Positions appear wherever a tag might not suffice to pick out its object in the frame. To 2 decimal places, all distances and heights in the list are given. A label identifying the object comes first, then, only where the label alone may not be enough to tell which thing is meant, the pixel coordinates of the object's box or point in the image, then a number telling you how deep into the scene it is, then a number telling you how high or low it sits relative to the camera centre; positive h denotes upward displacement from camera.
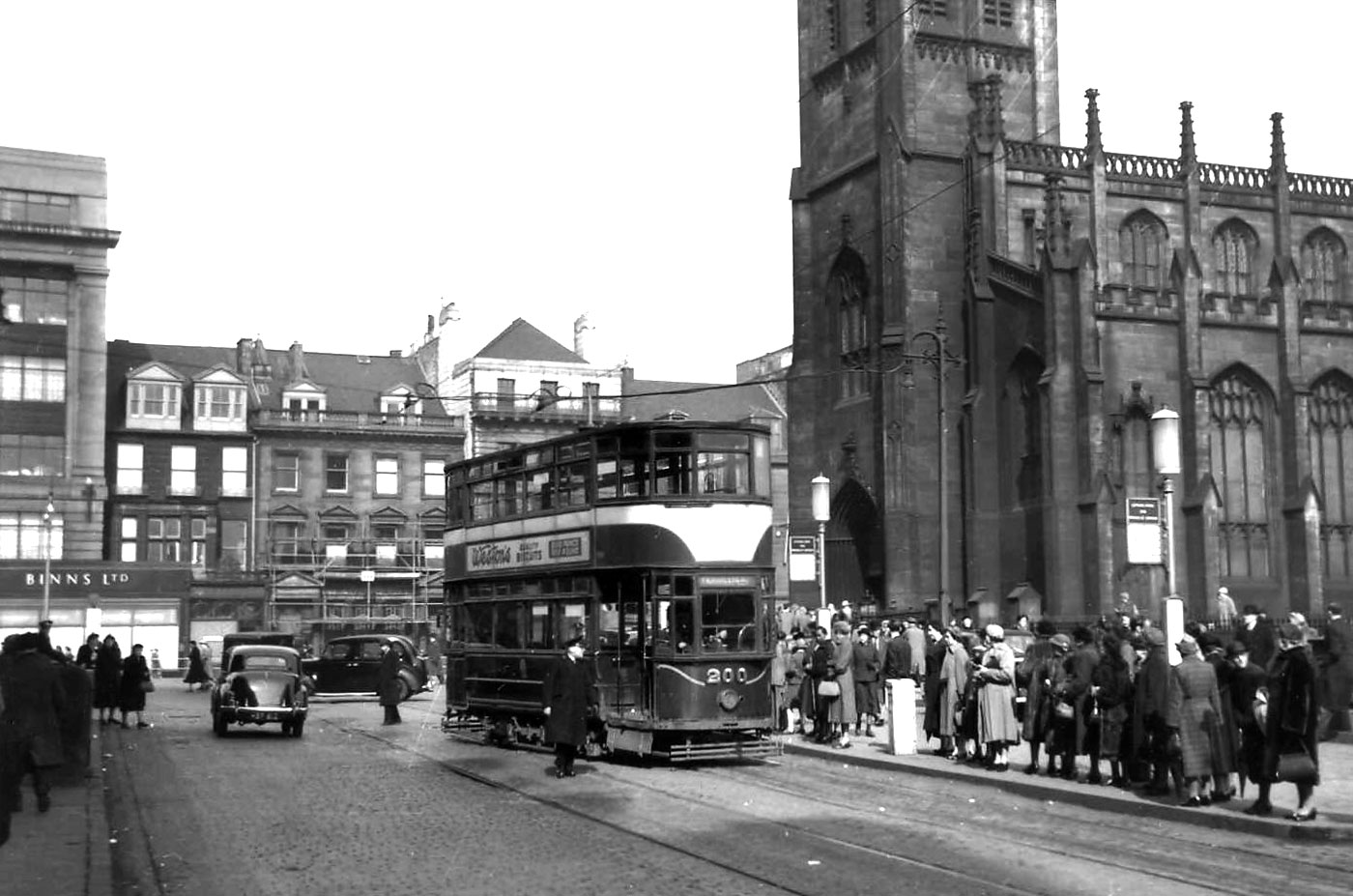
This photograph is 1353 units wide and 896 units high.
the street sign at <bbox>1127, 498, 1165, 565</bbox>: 21.44 +0.56
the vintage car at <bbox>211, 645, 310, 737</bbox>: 27.53 -1.78
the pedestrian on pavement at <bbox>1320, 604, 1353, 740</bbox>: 20.55 -1.17
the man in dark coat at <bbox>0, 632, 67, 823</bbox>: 15.44 -1.10
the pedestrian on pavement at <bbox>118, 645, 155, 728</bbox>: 30.19 -1.78
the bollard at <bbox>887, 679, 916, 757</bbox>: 22.05 -1.86
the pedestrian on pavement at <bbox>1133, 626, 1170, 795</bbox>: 16.55 -1.37
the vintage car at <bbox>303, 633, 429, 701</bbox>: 43.69 -2.17
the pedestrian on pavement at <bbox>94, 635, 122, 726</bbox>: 30.84 -1.65
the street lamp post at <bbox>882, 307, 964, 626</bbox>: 28.45 +2.19
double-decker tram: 21.00 +0.03
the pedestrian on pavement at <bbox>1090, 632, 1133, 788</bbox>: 17.30 -1.29
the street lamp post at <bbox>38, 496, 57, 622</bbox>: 56.78 +0.86
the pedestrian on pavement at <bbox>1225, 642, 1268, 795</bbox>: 15.41 -1.27
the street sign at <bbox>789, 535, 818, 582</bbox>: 30.91 +0.43
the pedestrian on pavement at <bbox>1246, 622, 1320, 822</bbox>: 14.30 -1.26
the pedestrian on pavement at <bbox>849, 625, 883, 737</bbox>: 25.12 -1.47
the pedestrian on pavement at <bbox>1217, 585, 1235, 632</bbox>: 34.94 -0.77
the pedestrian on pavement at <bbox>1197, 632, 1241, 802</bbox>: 15.69 -1.58
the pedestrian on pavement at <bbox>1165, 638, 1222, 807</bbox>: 15.67 -1.34
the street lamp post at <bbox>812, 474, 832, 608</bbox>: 33.03 +1.65
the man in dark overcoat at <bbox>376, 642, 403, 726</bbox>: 30.81 -1.90
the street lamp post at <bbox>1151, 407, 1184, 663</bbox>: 20.95 +1.53
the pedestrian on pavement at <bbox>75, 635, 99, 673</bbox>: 33.47 -1.37
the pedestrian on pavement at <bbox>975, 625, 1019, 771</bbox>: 19.61 -1.53
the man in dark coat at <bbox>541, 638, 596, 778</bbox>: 19.42 -1.47
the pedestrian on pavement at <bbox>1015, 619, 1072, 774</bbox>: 19.16 -1.40
